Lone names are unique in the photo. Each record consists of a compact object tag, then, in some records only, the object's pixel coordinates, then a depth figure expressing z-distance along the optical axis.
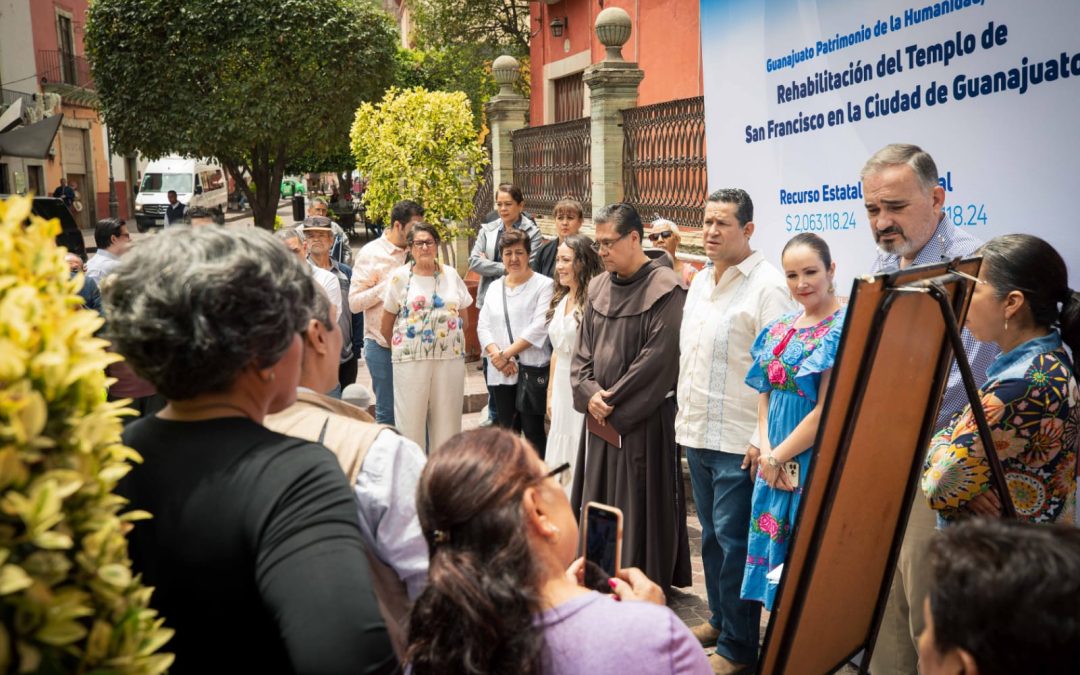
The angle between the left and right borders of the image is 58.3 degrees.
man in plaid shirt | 3.39
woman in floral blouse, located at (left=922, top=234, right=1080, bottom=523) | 2.87
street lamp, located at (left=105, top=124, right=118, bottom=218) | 40.84
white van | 34.94
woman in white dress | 5.93
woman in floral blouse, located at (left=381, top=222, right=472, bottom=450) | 6.89
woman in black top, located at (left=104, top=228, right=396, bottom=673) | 1.60
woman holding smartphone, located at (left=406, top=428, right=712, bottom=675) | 1.73
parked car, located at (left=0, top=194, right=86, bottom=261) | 10.49
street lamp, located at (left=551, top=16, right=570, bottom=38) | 17.06
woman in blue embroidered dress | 3.85
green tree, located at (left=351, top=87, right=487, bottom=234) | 11.40
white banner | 3.56
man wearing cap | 7.46
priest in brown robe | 5.02
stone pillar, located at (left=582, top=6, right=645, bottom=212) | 10.31
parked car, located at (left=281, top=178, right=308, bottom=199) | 52.01
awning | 13.05
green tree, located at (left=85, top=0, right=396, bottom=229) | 20.39
